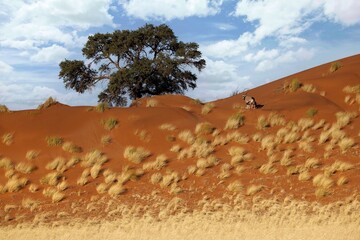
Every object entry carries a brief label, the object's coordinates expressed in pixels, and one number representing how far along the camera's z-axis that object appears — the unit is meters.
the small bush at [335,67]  37.53
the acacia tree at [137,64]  44.78
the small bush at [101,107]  26.92
